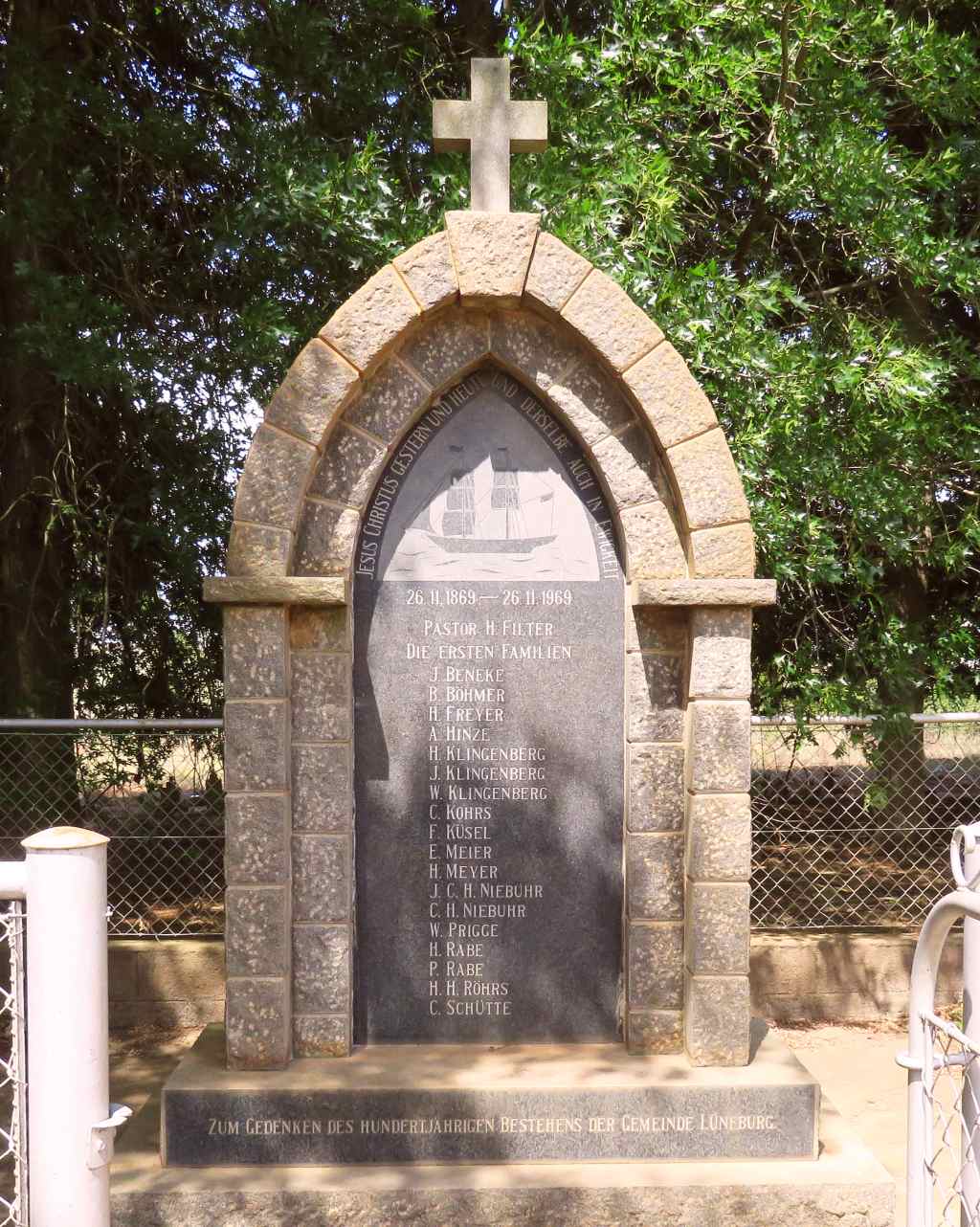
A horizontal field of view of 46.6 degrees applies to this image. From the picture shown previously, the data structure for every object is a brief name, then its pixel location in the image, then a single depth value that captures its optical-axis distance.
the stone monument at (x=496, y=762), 3.58
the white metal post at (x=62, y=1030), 2.08
